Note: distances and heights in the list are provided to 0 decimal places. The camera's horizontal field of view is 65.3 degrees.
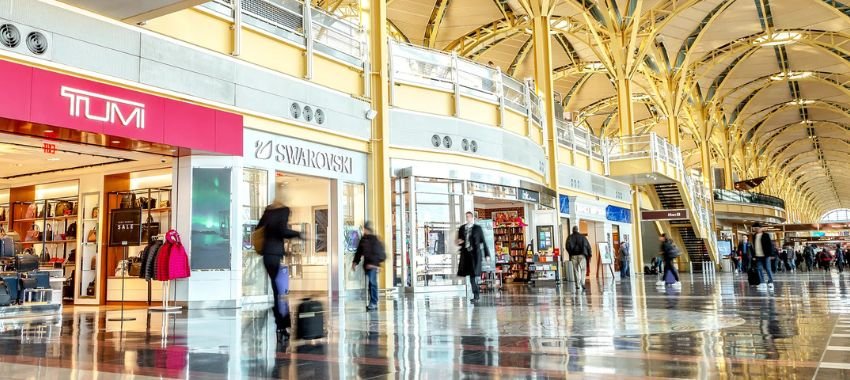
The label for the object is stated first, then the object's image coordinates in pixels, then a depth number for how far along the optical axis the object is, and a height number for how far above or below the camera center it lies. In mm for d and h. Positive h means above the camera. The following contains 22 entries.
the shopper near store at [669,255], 17812 -3
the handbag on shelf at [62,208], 14195 +1310
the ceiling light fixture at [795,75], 47125 +12503
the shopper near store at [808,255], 40812 -233
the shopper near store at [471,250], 12422 +178
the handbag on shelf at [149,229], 13366 +770
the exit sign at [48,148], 10972 +2042
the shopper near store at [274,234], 7215 +329
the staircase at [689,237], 32406 +985
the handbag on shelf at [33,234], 14680 +806
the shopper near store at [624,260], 28375 -180
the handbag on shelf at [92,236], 13812 +682
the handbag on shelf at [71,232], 14117 +796
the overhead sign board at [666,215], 28234 +1742
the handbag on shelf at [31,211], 14710 +1307
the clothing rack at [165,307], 11016 -668
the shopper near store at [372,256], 10797 +95
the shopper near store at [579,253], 16438 +98
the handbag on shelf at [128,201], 13602 +1381
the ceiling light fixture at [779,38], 38562 +12415
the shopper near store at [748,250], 18327 +67
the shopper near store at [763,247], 16016 +135
